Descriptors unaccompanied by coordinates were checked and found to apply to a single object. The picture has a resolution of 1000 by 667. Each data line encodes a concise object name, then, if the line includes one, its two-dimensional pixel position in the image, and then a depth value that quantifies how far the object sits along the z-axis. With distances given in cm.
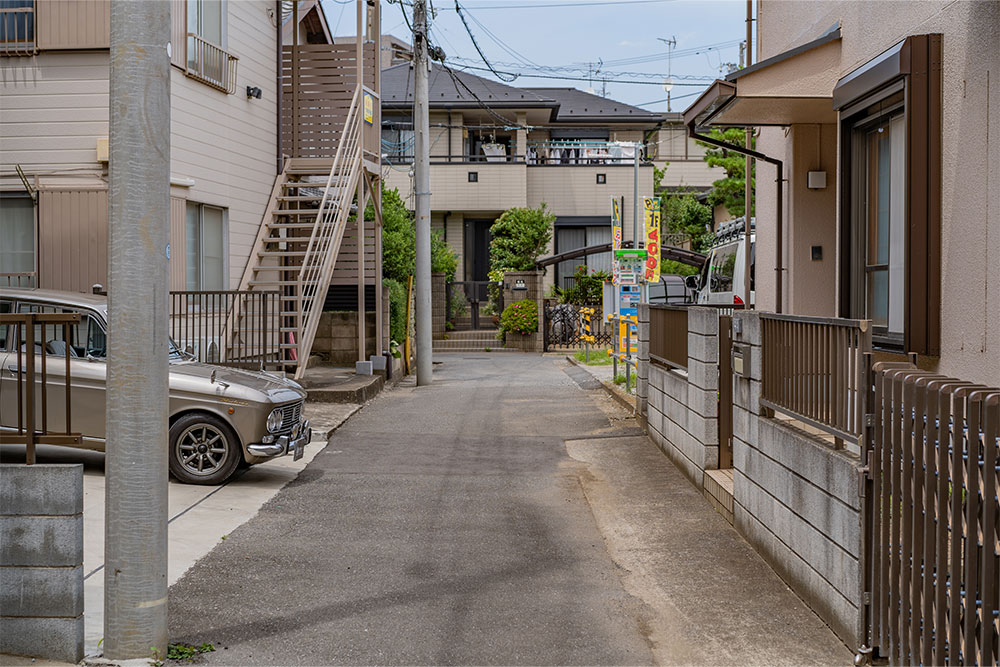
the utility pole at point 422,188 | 1927
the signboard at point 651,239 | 1712
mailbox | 724
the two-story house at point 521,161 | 3431
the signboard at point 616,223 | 1794
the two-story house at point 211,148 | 1248
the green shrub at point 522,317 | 2983
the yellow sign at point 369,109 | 1858
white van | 1542
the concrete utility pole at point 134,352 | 471
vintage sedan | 866
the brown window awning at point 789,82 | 927
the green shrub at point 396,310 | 2106
